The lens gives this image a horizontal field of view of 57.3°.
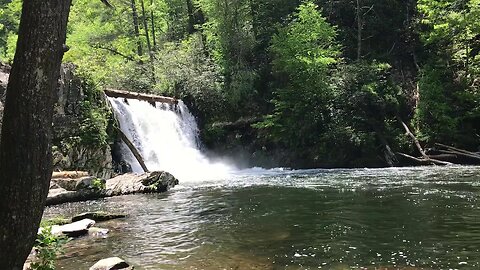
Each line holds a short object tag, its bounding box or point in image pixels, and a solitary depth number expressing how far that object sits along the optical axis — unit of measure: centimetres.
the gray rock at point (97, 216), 1052
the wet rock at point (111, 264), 627
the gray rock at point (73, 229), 899
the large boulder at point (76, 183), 1463
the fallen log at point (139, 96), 2294
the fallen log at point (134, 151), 1928
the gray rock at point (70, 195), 1369
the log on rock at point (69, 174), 1509
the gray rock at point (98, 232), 919
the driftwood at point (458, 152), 1967
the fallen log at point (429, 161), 2019
